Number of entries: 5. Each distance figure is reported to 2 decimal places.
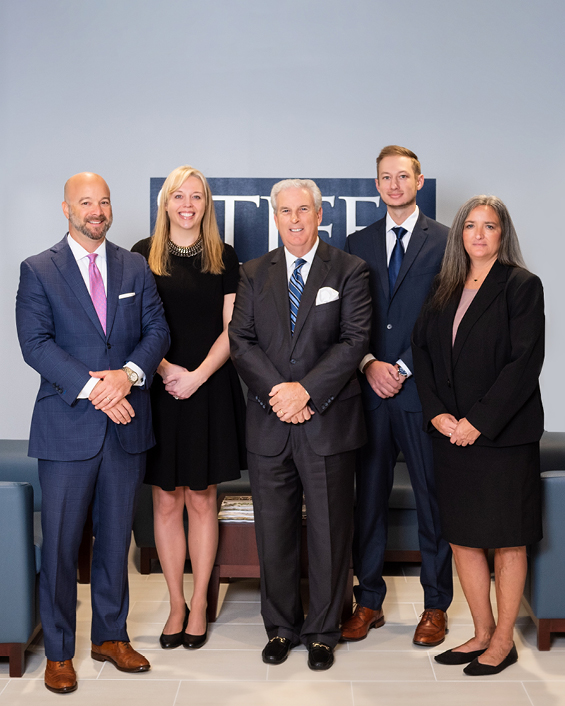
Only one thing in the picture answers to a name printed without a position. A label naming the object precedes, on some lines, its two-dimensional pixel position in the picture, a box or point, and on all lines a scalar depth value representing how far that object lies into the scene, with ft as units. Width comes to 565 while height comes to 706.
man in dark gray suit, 9.99
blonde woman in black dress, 10.73
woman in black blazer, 9.55
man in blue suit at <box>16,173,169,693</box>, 9.45
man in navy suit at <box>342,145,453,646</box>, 10.93
